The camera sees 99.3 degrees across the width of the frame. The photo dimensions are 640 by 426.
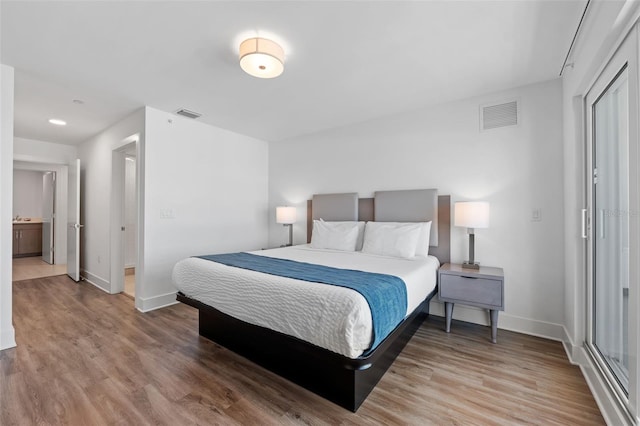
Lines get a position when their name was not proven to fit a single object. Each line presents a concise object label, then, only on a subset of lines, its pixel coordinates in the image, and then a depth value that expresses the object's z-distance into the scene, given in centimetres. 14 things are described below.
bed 161
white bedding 152
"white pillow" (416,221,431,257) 311
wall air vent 288
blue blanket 163
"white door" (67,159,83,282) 461
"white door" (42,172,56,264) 608
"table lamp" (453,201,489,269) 272
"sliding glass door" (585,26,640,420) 137
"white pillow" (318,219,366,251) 357
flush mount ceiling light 202
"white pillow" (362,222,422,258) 297
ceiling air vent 351
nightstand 248
